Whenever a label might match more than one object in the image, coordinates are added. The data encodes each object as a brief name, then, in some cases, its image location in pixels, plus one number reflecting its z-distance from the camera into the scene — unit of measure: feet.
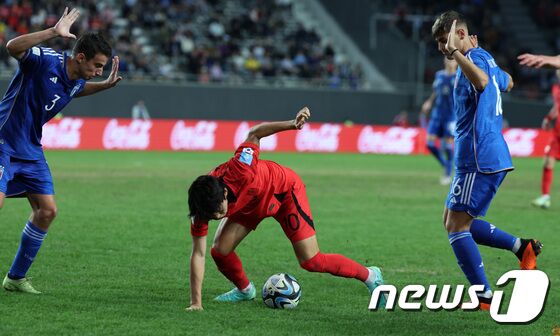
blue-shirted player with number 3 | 47.70
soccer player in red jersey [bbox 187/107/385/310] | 45.42
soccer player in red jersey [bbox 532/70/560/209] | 100.01
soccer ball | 47.47
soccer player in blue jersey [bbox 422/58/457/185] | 127.24
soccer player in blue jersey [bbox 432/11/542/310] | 45.88
